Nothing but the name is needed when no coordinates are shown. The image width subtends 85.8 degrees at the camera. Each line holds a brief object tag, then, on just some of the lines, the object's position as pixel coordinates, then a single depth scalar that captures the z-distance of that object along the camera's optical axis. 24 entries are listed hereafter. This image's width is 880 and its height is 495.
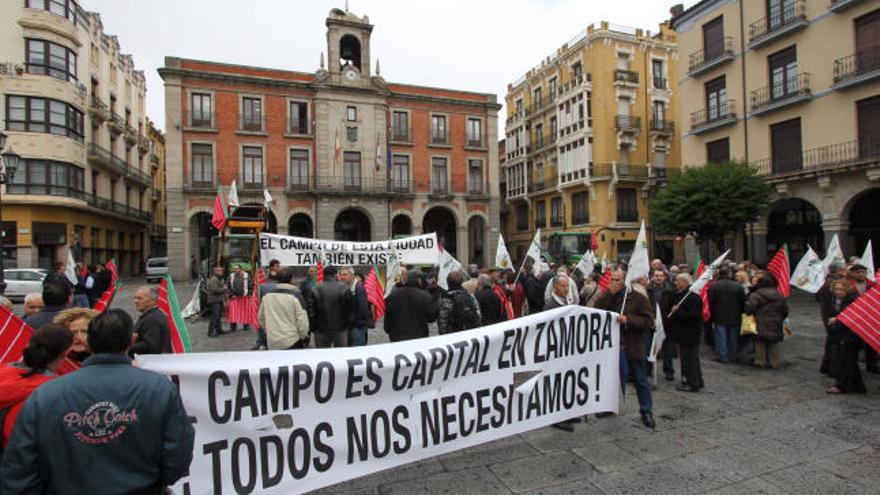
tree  19.03
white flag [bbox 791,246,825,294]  10.98
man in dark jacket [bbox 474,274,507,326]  6.68
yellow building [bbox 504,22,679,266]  34.41
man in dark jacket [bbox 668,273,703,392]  6.38
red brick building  31.00
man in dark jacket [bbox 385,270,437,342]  6.30
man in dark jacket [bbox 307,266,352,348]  6.88
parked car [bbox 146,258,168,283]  29.30
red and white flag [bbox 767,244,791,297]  9.76
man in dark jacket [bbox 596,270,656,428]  5.16
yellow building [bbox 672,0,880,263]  18.39
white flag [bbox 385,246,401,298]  10.85
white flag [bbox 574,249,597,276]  12.29
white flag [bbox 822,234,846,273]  10.03
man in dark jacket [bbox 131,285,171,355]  4.35
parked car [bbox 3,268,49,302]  17.94
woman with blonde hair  3.07
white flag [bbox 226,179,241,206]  13.59
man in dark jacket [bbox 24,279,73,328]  4.46
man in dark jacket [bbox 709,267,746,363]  7.71
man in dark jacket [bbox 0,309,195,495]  2.02
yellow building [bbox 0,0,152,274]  25.98
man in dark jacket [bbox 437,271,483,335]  5.88
